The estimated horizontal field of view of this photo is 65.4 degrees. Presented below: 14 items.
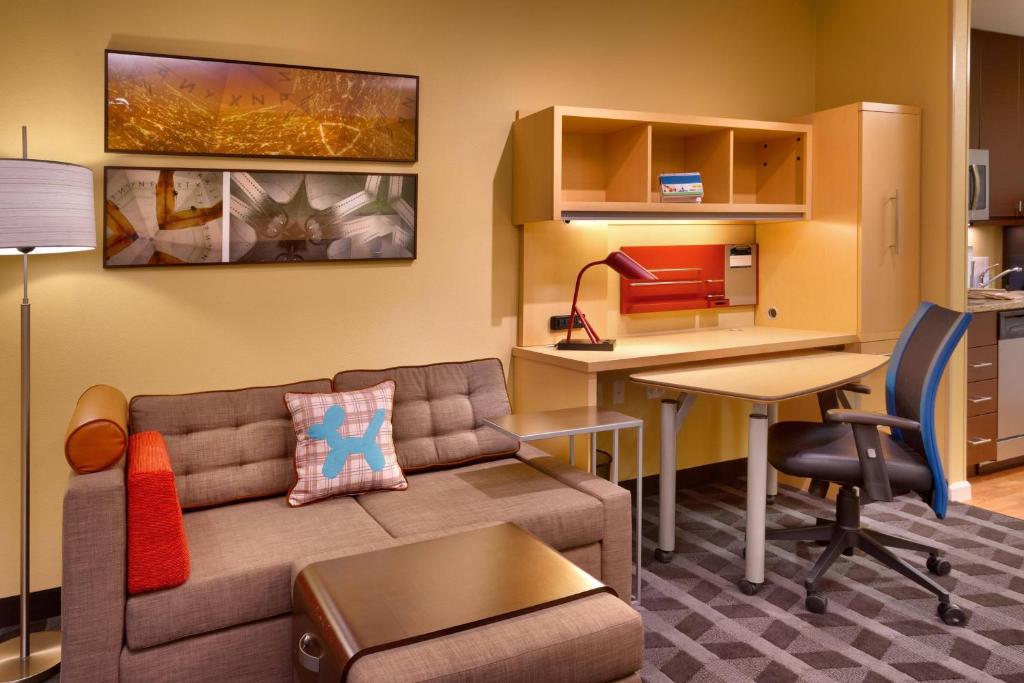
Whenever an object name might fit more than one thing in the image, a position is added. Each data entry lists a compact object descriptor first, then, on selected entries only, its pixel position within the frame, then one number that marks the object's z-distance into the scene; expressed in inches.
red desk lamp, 132.0
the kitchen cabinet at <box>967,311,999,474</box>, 169.5
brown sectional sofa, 78.9
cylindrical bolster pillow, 81.5
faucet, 204.5
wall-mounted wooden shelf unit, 132.0
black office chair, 107.0
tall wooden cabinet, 150.7
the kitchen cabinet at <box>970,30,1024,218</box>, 194.4
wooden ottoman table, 64.9
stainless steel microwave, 186.9
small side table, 104.9
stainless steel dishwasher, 174.6
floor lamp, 89.1
